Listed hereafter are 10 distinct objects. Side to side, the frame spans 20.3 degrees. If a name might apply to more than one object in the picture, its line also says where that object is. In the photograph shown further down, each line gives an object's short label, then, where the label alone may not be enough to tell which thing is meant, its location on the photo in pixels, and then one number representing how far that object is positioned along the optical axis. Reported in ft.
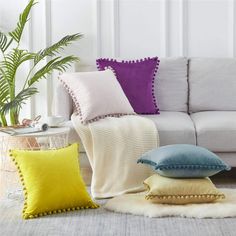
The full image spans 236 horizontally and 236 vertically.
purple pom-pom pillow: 15.48
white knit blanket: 13.24
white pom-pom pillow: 14.21
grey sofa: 15.03
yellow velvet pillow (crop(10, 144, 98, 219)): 11.56
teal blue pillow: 12.01
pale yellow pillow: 11.94
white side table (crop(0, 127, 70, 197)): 13.10
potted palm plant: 16.11
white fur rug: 11.57
